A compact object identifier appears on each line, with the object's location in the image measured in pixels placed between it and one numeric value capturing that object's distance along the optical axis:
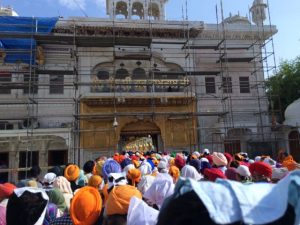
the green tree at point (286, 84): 22.64
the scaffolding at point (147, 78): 17.92
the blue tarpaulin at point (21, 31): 17.38
